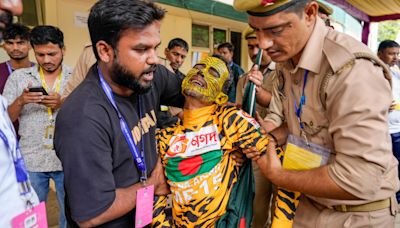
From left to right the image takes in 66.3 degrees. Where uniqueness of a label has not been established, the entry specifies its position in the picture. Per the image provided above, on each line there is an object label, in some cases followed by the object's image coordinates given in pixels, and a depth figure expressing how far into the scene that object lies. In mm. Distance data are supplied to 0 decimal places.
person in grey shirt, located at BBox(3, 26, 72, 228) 2510
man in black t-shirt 1186
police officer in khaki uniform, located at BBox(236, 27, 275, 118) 2223
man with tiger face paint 1588
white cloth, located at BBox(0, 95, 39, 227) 990
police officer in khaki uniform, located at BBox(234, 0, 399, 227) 1086
